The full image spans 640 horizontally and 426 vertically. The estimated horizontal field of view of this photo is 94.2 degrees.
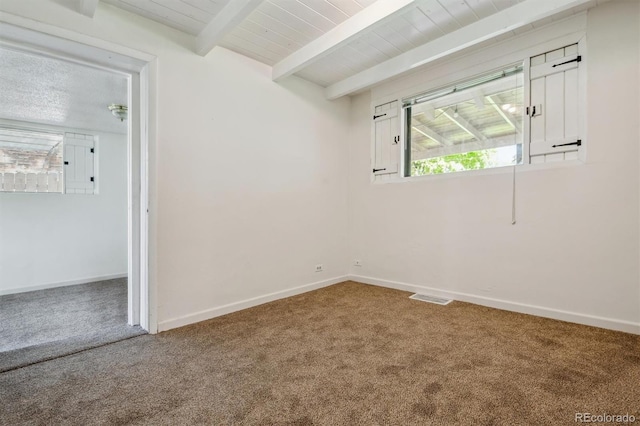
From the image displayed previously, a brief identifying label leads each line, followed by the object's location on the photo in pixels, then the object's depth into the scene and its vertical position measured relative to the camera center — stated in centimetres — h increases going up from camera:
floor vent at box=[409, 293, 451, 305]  316 -99
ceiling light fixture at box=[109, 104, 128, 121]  368 +122
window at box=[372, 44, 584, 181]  263 +93
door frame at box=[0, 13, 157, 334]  225 +51
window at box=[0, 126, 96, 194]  409 +65
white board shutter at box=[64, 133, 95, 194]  446 +65
